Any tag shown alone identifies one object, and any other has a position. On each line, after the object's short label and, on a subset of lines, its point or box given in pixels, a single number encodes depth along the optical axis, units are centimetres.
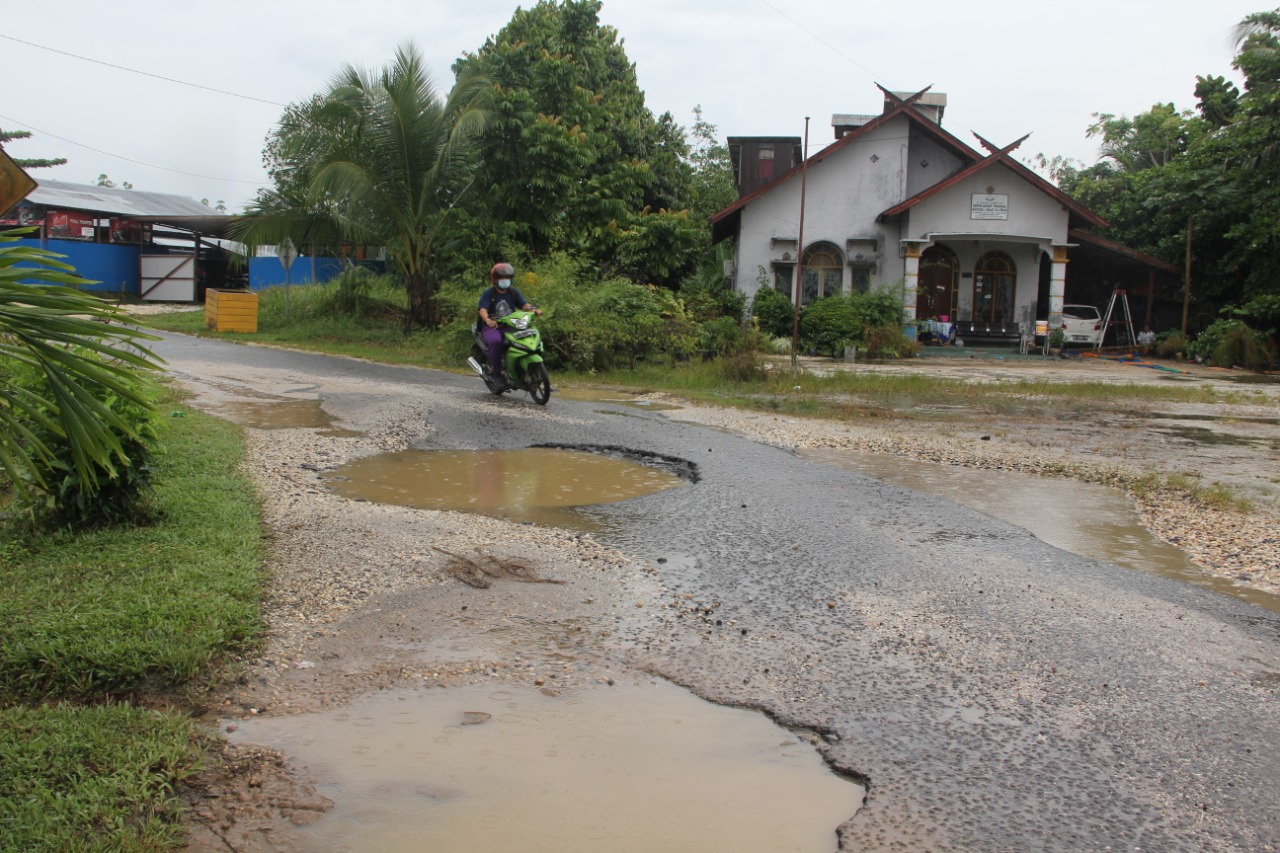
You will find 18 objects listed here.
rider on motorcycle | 1230
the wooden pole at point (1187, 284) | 2664
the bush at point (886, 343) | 2338
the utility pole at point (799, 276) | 1612
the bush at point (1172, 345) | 2597
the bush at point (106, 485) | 499
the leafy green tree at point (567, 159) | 2114
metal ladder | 2848
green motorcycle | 1175
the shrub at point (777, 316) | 2608
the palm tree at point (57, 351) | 237
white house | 2716
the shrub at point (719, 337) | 1784
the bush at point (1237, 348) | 2300
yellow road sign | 311
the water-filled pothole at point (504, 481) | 654
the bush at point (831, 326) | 2384
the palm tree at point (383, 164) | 1880
